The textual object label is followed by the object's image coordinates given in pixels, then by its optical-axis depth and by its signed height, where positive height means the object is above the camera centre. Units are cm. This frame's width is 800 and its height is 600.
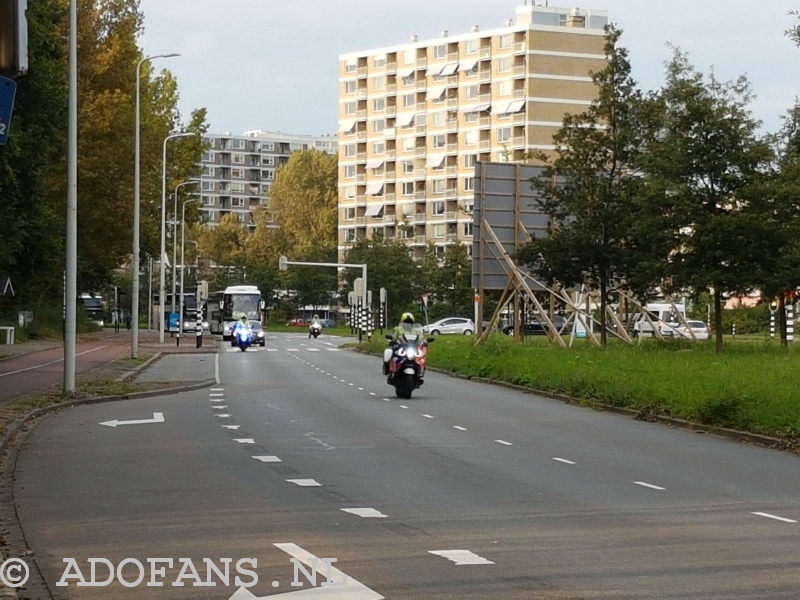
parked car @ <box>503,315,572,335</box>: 9298 -179
